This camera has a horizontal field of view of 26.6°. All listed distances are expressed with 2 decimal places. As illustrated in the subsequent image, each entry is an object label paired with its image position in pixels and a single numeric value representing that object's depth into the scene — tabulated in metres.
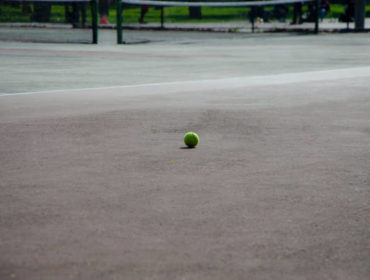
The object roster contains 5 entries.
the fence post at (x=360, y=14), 29.51
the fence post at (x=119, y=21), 22.52
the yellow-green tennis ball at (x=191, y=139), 6.70
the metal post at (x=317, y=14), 27.98
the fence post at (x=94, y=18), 21.95
